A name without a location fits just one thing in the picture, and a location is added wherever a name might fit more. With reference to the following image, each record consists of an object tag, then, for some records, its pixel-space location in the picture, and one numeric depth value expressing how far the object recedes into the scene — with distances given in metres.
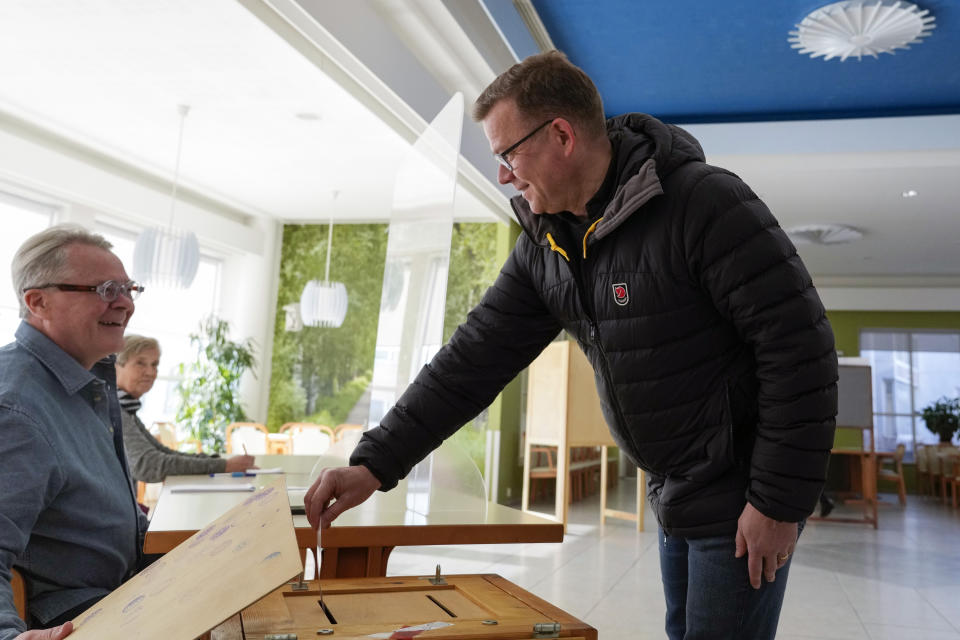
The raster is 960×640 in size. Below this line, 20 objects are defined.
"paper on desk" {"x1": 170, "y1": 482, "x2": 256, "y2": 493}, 2.19
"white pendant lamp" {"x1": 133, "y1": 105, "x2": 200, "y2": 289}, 6.11
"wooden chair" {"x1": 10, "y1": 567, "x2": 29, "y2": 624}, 1.27
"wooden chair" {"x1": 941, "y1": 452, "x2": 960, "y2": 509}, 9.90
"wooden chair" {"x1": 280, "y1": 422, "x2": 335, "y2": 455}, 7.64
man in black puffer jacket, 1.14
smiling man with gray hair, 1.28
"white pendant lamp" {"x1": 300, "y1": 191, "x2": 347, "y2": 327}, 8.09
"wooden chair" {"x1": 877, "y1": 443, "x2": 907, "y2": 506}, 9.74
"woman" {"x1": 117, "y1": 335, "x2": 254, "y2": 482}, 2.82
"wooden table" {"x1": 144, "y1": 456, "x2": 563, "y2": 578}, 1.53
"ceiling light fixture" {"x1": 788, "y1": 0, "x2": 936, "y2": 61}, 4.51
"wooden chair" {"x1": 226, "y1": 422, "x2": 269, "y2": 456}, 7.36
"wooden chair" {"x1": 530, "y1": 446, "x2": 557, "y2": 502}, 7.71
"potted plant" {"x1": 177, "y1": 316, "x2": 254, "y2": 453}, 8.11
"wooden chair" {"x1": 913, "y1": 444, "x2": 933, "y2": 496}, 11.70
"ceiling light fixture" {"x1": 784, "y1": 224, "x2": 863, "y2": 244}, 8.73
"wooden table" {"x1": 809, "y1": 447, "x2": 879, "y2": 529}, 7.35
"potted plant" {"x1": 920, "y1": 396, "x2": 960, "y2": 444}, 11.70
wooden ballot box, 0.86
